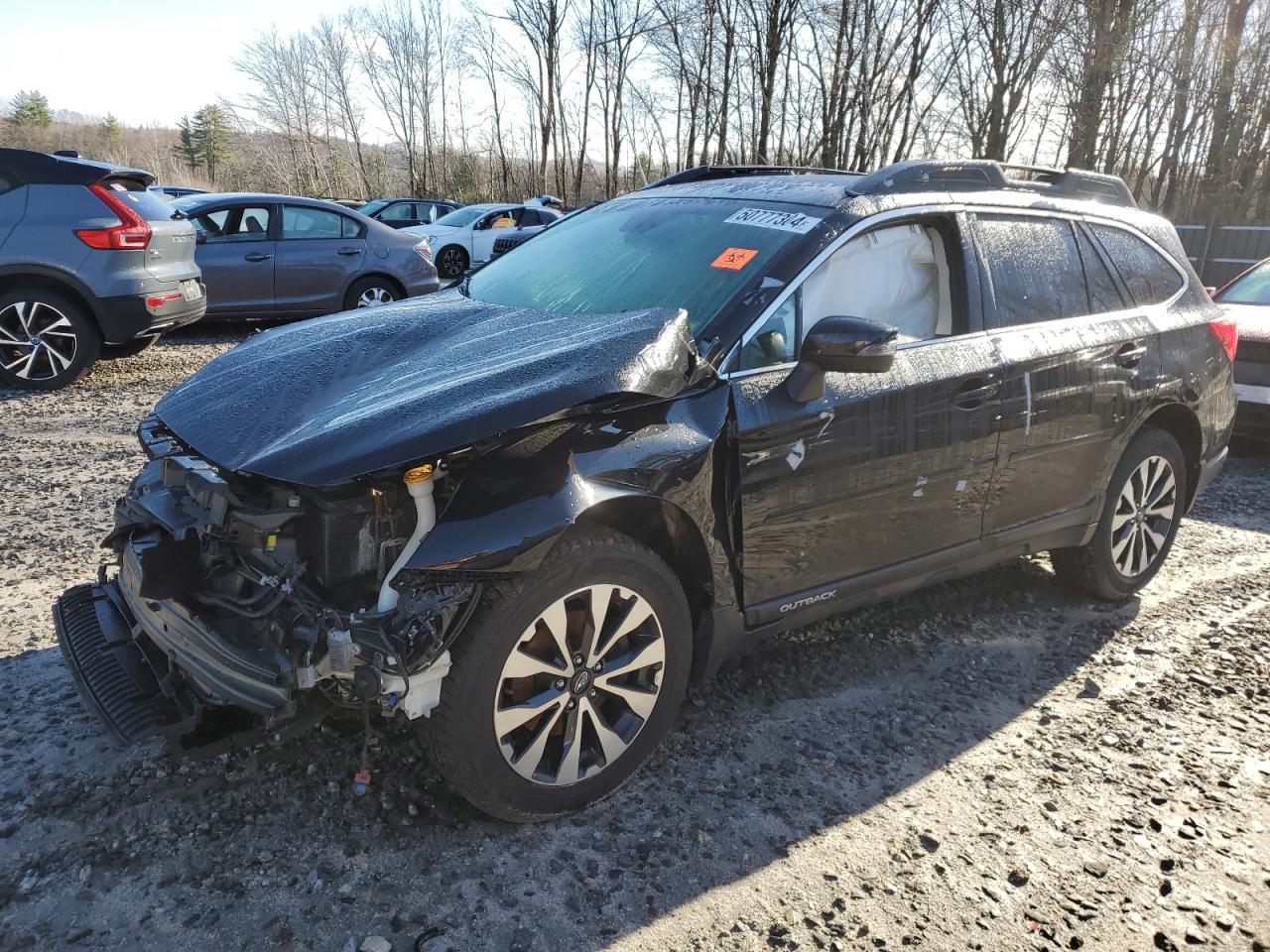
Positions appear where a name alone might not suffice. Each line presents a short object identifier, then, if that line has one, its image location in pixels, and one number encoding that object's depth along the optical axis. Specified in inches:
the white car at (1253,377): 263.3
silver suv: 266.1
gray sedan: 367.9
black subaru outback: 87.0
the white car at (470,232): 674.8
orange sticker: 115.3
